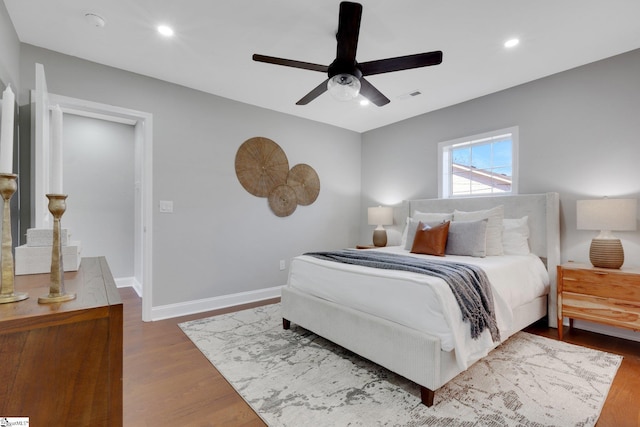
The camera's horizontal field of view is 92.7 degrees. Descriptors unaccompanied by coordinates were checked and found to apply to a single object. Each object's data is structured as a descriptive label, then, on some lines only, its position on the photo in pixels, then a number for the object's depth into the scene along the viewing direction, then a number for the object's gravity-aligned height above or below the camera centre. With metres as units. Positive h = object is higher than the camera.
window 3.55 +0.62
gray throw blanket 1.90 -0.45
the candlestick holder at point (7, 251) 0.77 -0.10
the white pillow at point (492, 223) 3.04 -0.09
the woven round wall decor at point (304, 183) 4.34 +0.46
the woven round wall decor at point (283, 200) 4.14 +0.19
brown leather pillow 3.04 -0.27
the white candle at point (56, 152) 0.94 +0.20
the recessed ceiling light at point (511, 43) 2.50 +1.43
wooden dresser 0.63 -0.33
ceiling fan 1.79 +0.99
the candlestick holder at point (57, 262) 0.78 -0.13
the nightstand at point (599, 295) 2.37 -0.66
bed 1.76 -0.67
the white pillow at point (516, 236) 3.09 -0.23
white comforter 1.78 -0.56
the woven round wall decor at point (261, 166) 3.88 +0.64
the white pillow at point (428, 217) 3.52 -0.04
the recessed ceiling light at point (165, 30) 2.35 +1.44
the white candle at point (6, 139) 0.83 +0.20
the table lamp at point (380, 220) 4.48 -0.09
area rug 1.68 -1.11
